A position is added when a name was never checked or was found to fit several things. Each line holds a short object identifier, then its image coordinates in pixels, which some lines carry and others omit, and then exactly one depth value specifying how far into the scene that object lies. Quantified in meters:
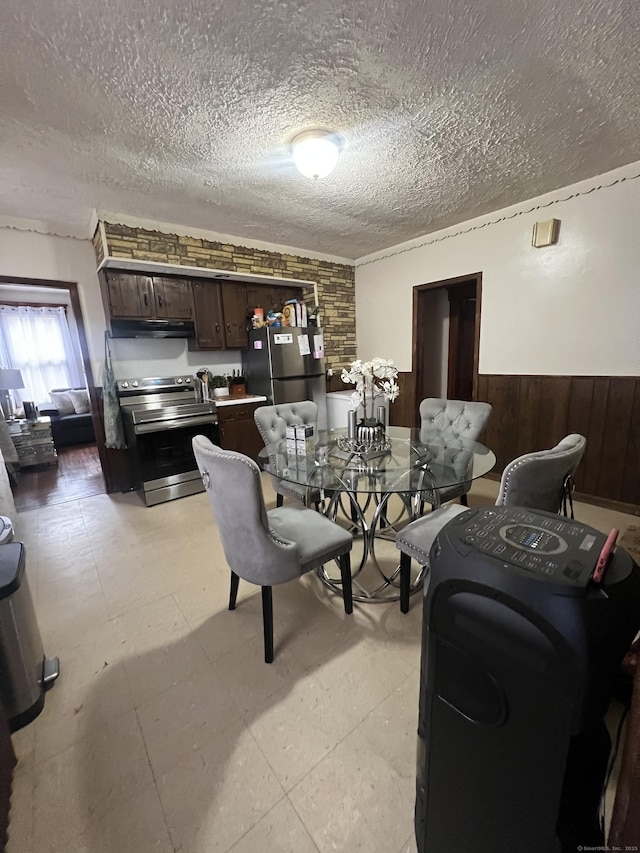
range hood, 3.37
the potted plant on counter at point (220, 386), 4.04
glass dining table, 1.78
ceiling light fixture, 2.06
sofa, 5.78
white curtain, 6.22
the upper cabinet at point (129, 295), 3.20
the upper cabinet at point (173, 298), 3.45
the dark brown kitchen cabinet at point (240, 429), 3.74
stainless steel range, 3.28
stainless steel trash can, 1.29
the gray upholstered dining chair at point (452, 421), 2.37
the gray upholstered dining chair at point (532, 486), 1.38
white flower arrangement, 2.19
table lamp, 4.82
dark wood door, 4.92
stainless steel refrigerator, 3.91
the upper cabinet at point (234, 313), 3.90
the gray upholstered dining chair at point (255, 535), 1.37
